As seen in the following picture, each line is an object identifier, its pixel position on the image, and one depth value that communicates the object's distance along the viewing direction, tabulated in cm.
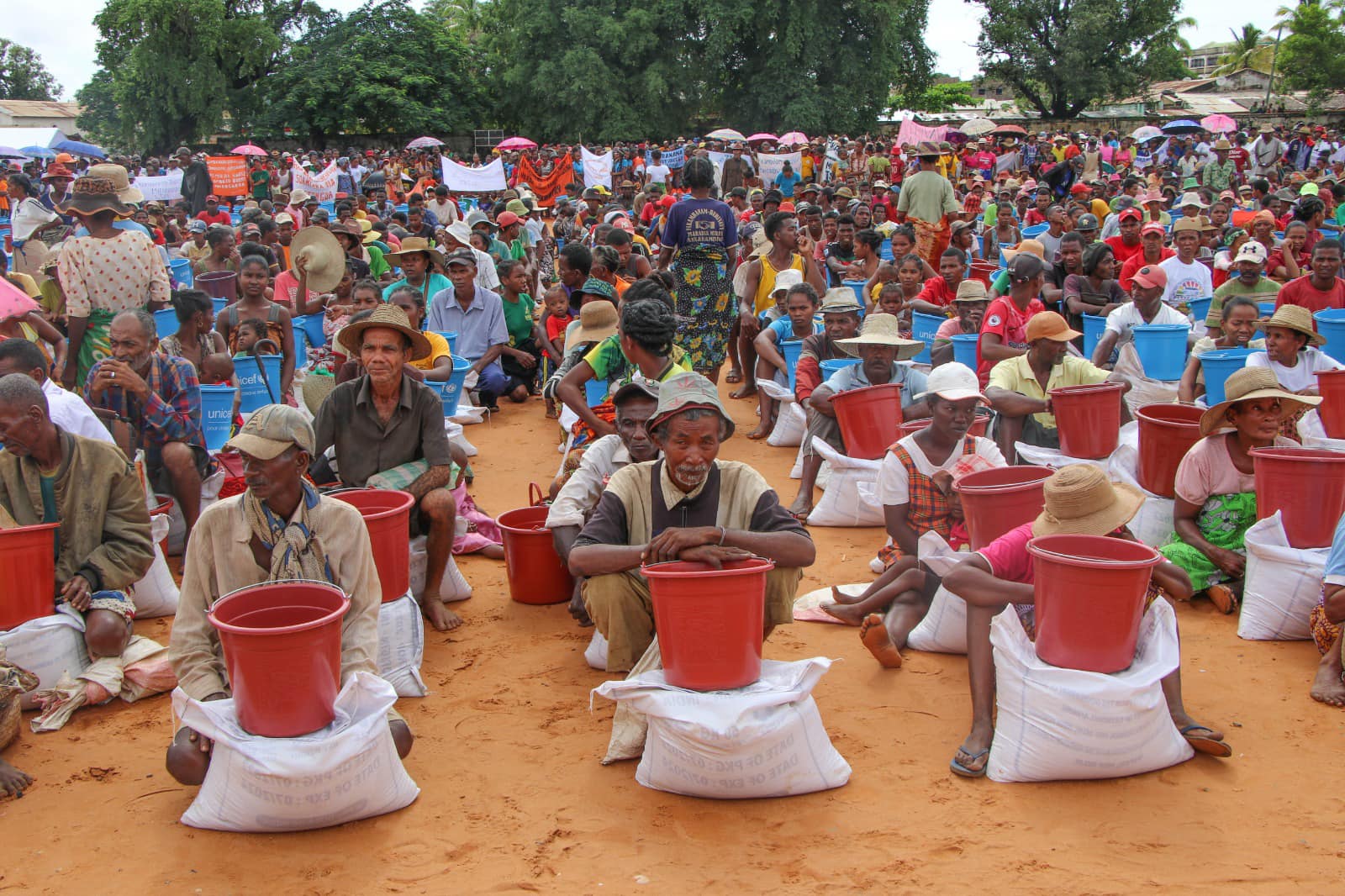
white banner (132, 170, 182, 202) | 1944
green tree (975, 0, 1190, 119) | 4462
